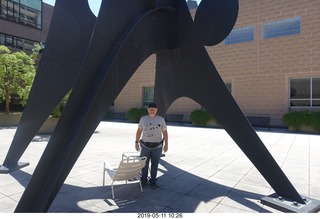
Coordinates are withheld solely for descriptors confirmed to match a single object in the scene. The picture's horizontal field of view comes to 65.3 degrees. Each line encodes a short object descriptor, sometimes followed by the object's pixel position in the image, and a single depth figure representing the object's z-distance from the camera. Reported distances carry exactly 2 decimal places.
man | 4.91
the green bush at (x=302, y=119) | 15.59
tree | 16.70
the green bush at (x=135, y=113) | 23.59
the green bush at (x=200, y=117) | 19.65
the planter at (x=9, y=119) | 17.78
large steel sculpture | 3.51
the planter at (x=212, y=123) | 19.56
